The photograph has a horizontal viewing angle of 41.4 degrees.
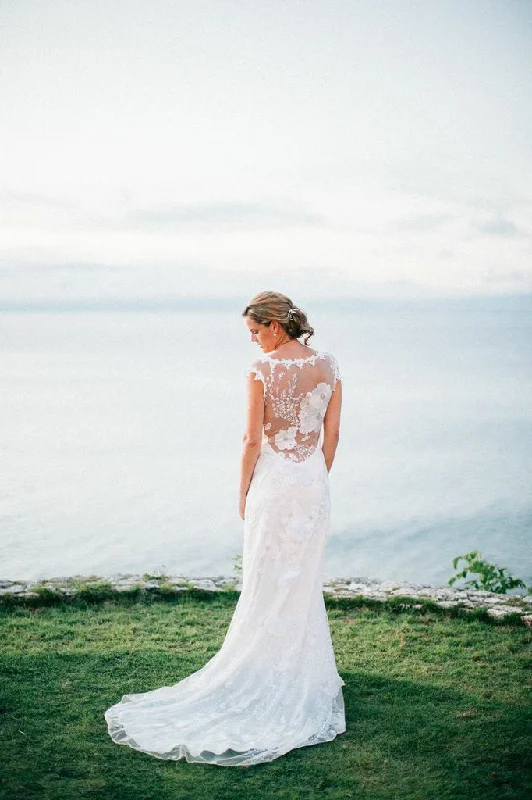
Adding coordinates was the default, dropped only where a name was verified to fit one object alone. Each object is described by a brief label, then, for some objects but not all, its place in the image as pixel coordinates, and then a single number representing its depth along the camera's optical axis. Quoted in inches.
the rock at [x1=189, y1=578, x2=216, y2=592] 314.3
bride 199.0
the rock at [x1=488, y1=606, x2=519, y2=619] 276.8
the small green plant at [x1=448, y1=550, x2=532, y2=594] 336.2
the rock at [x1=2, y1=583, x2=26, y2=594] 302.9
